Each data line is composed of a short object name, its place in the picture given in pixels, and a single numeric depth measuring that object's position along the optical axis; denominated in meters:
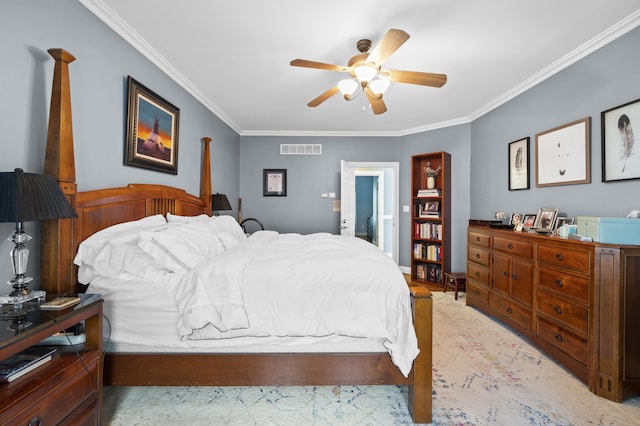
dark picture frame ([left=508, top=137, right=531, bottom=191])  3.07
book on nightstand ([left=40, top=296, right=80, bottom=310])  1.21
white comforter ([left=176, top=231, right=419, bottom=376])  1.49
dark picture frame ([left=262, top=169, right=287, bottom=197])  4.99
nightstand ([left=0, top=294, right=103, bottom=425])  0.95
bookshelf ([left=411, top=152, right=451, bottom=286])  4.26
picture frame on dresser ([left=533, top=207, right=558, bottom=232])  2.53
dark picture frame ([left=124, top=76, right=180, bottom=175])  2.19
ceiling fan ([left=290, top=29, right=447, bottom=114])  2.02
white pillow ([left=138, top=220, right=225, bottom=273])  1.66
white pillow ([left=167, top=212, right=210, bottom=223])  2.43
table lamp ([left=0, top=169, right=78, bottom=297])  1.06
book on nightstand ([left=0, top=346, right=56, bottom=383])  1.03
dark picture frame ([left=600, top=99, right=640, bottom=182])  1.98
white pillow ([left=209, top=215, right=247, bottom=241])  2.59
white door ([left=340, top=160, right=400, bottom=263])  4.79
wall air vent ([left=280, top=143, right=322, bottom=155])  4.99
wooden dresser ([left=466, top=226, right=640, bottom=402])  1.69
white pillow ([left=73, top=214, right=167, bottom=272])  1.63
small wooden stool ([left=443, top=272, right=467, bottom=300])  3.66
